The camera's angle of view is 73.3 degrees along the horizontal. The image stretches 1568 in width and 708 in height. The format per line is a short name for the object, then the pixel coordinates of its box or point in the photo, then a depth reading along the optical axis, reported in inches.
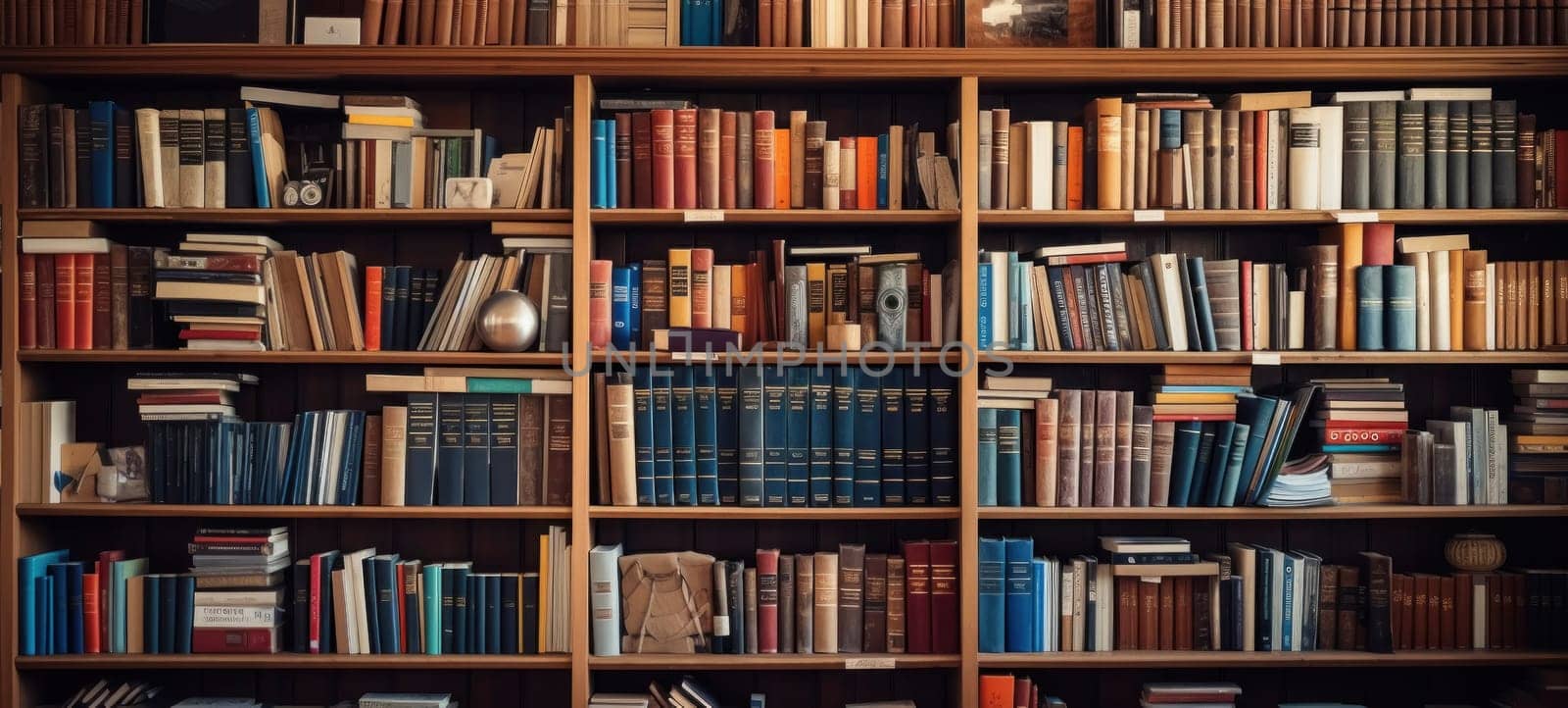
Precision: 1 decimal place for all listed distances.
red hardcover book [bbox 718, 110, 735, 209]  112.3
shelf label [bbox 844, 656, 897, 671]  109.0
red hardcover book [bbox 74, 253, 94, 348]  110.7
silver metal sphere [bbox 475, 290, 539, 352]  107.9
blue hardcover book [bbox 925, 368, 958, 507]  111.2
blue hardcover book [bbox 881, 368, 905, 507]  111.4
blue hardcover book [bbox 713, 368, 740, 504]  112.0
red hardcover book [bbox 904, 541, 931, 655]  111.1
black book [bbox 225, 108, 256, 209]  111.3
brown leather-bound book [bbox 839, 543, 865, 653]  111.2
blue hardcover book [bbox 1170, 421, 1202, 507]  111.0
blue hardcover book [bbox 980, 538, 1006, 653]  109.8
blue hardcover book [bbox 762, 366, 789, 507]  111.4
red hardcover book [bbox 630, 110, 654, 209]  111.9
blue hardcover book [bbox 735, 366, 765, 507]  110.7
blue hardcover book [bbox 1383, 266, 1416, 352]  110.0
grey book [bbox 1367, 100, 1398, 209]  110.5
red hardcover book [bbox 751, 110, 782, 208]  111.7
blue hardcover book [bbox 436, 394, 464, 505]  111.3
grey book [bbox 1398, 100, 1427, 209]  110.8
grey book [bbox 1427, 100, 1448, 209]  110.4
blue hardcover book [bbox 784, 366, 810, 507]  111.3
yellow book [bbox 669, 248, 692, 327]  112.3
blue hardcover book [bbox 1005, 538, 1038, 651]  110.4
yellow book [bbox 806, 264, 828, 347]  113.8
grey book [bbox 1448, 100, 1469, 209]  110.5
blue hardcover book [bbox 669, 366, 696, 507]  111.0
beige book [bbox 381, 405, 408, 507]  110.8
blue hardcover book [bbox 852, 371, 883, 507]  111.5
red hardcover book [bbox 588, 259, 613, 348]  111.3
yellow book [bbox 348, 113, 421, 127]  112.9
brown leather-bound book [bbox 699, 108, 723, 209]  111.6
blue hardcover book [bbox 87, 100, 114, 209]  110.7
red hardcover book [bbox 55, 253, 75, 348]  110.3
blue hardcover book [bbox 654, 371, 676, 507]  111.0
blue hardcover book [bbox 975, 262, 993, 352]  110.6
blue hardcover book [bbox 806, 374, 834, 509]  111.2
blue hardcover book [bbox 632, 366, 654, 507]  110.7
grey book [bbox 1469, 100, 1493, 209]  110.6
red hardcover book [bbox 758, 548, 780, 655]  110.4
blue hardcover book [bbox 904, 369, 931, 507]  111.7
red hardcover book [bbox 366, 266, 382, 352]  112.1
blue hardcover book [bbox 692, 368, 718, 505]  111.2
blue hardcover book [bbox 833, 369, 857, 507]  111.3
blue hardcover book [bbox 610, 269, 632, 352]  112.5
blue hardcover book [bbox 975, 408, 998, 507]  110.9
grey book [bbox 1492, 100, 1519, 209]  110.3
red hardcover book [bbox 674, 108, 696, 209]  111.6
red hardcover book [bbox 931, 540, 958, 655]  110.8
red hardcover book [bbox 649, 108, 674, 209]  111.2
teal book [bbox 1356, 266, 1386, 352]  110.0
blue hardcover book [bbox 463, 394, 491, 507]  111.7
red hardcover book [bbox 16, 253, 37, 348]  110.2
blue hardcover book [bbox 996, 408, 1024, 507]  111.0
